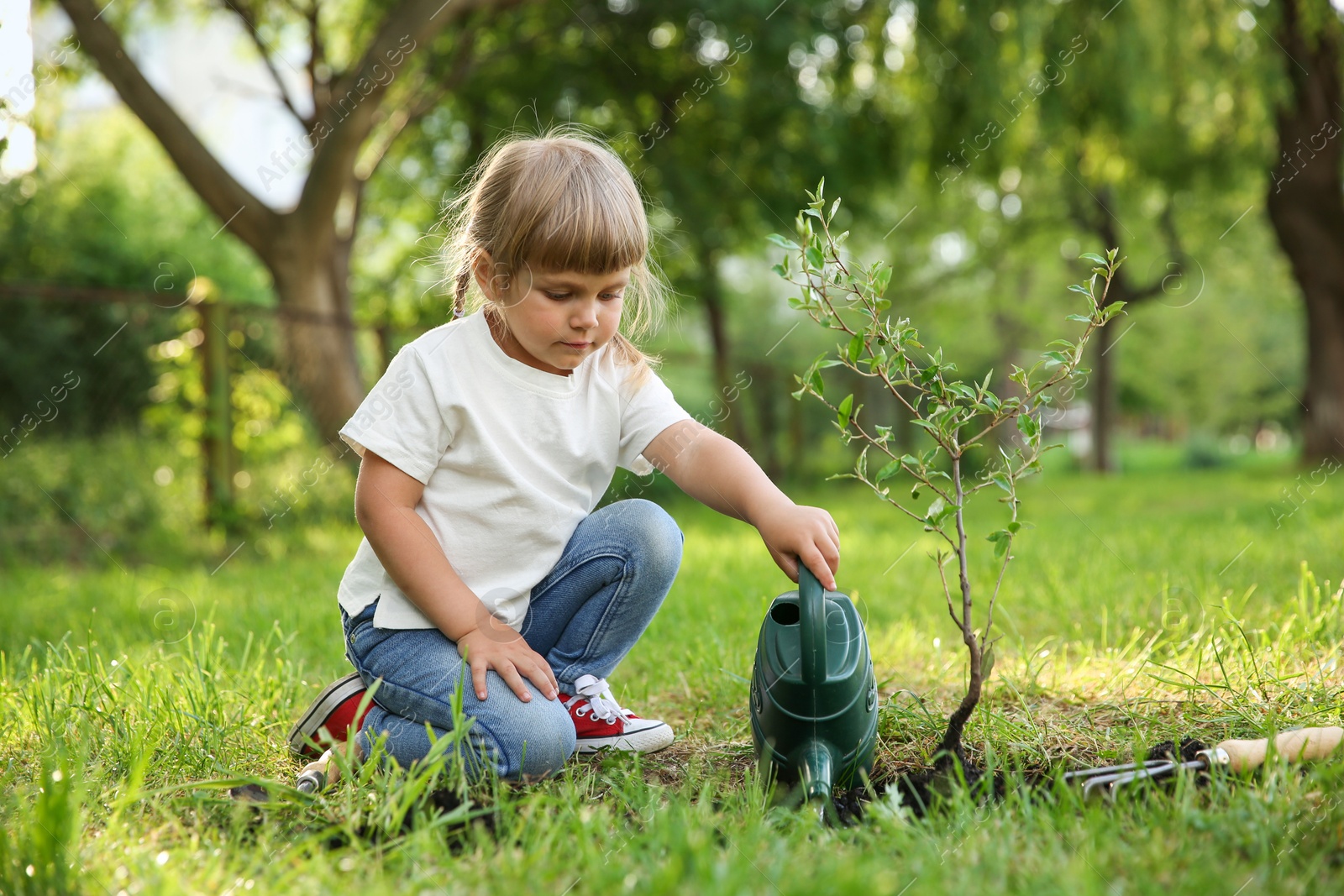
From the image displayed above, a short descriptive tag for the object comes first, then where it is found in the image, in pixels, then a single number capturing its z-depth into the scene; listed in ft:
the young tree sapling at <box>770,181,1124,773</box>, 5.27
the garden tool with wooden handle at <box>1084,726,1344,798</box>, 4.92
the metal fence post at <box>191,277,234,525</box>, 16.35
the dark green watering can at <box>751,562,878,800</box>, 5.09
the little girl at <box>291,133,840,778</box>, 5.87
